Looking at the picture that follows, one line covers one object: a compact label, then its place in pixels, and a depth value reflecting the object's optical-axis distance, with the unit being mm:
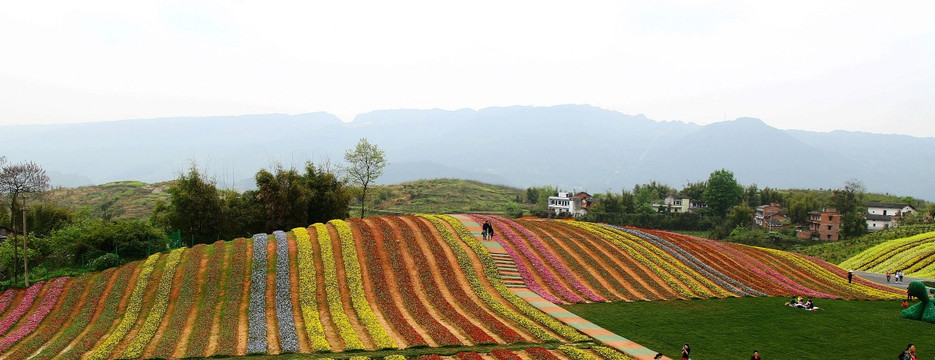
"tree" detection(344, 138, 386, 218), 59031
